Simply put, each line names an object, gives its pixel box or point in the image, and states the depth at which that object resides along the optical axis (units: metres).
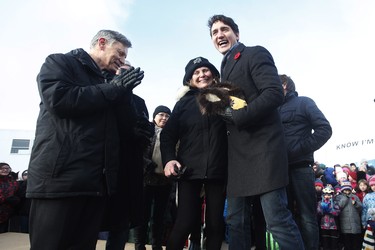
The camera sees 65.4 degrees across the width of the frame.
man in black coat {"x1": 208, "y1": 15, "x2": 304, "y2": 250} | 1.73
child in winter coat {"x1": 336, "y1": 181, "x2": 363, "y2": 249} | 5.29
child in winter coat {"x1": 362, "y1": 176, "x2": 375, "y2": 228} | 5.14
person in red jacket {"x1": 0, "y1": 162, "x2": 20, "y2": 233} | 5.64
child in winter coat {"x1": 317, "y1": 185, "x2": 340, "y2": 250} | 5.32
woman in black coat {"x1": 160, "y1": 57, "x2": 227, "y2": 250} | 2.19
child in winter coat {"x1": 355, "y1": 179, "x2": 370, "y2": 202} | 5.96
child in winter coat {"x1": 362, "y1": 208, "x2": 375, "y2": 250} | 4.67
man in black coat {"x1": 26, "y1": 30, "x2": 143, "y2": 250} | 1.45
